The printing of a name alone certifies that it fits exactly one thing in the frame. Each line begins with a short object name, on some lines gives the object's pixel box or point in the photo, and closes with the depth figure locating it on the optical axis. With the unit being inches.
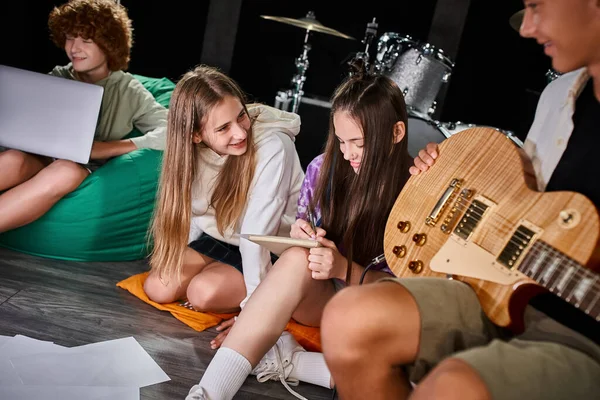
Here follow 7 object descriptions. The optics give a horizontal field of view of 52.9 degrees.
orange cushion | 80.8
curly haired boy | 95.0
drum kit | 183.9
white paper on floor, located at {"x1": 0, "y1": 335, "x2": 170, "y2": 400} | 62.7
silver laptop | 90.7
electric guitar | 42.1
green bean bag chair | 97.5
